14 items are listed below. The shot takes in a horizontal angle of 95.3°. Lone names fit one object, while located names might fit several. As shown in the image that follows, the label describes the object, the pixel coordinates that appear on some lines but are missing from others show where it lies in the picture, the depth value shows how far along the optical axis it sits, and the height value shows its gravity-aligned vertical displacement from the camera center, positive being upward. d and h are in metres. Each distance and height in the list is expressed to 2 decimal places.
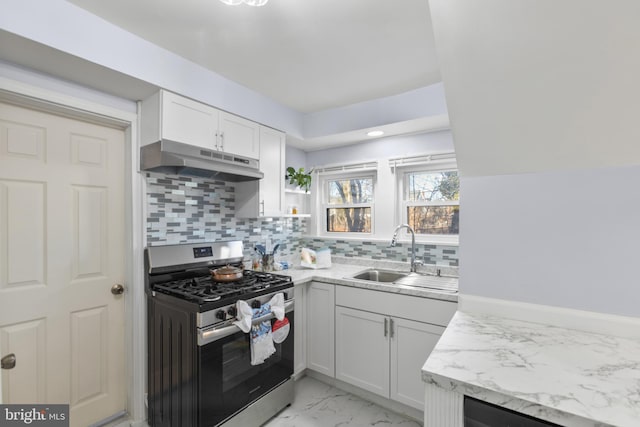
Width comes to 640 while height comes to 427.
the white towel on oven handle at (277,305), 1.90 -0.60
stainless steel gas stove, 1.56 -0.78
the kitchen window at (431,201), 2.58 +0.12
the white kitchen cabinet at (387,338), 1.93 -0.89
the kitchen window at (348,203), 3.05 +0.13
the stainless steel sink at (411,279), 2.15 -0.53
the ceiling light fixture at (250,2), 1.25 +0.92
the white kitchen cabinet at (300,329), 2.38 -0.95
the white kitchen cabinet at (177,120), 1.83 +0.63
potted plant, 3.02 +0.39
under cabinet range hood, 1.75 +0.35
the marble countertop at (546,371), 0.73 -0.48
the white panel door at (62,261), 1.55 -0.26
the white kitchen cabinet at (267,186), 2.48 +0.25
